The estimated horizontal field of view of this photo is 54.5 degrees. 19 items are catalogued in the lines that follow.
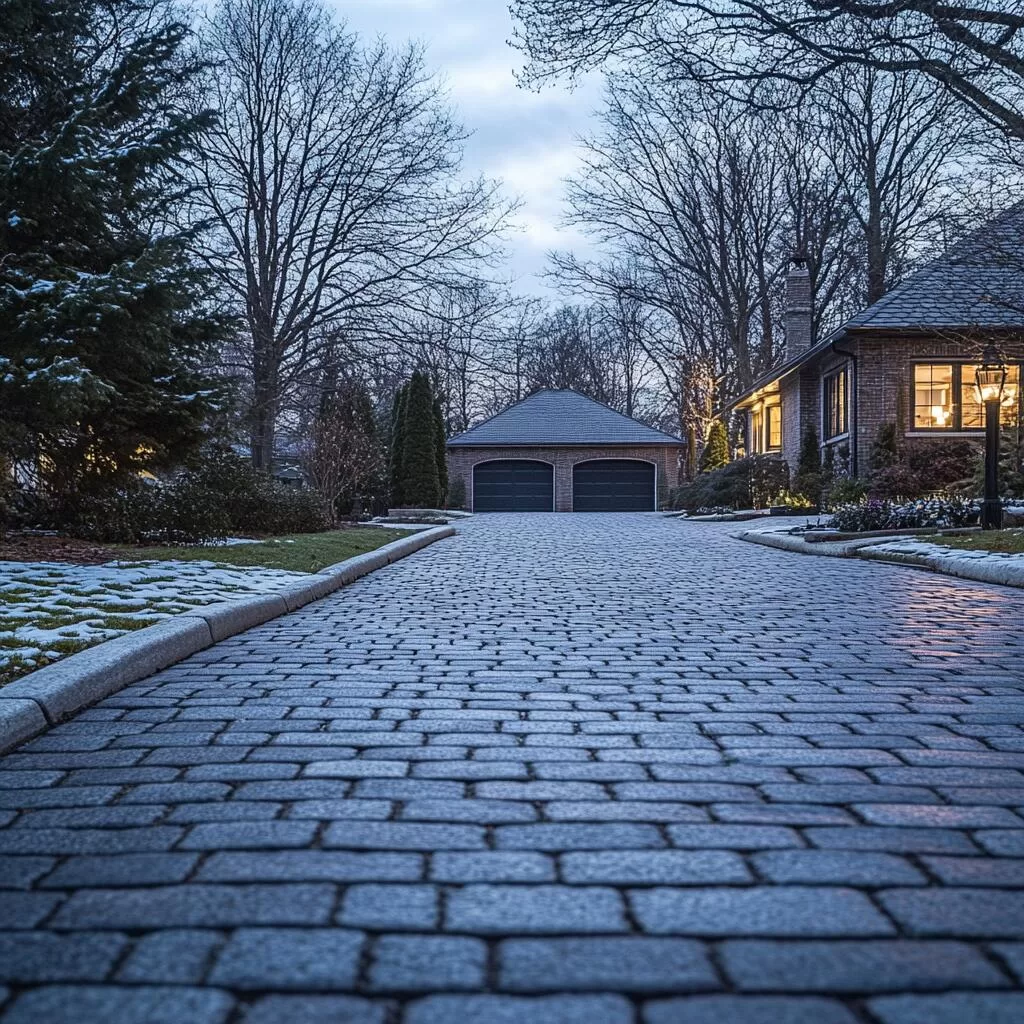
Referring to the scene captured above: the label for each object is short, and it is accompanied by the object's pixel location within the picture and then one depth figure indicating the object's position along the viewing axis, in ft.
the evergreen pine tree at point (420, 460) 106.63
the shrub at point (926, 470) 74.23
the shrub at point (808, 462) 90.89
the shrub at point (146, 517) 46.32
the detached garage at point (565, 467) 135.33
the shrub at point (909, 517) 53.83
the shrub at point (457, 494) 131.78
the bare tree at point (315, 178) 80.28
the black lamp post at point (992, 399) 46.70
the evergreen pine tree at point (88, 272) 30.99
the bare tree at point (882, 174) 97.04
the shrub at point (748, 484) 92.79
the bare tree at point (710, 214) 114.42
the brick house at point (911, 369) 76.33
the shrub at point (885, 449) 77.82
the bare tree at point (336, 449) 74.08
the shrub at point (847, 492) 76.07
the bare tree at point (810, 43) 38.29
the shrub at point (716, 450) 120.78
